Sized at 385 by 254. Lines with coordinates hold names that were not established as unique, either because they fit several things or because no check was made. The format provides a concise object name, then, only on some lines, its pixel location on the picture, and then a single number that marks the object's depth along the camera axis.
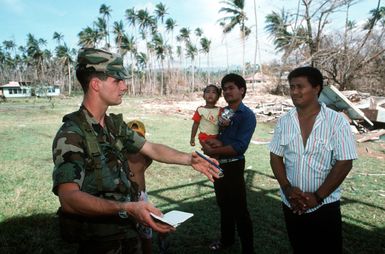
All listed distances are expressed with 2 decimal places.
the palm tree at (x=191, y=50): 69.81
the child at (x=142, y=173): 2.95
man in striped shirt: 2.44
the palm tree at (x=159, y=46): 63.06
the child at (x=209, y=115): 4.19
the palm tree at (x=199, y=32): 67.69
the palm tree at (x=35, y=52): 70.62
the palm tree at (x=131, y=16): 63.06
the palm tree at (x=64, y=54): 66.62
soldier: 1.60
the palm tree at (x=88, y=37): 63.06
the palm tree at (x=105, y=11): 65.31
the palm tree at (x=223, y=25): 43.46
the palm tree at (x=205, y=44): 67.51
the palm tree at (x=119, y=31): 62.34
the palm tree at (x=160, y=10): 62.81
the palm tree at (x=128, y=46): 62.05
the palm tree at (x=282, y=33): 23.48
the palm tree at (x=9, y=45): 88.94
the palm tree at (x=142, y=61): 66.88
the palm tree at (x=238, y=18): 40.88
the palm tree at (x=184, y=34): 67.12
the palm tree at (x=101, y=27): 65.00
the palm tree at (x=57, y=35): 76.06
